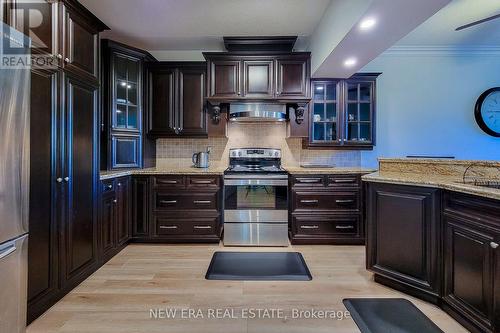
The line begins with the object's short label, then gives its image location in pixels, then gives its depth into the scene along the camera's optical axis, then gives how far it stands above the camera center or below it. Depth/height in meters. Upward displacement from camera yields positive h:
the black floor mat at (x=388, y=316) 1.69 -1.04
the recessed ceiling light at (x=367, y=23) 2.01 +1.10
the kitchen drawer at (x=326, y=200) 3.21 -0.42
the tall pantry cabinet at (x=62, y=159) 1.77 +0.05
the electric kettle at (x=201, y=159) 3.56 +0.08
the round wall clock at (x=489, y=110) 3.73 +0.79
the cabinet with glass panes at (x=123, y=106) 3.03 +0.71
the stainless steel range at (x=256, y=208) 3.17 -0.52
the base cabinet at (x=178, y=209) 3.18 -0.53
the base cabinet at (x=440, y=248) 1.55 -0.58
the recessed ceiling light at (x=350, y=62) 2.78 +1.12
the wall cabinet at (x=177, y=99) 3.44 +0.87
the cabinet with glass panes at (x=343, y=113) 3.47 +0.70
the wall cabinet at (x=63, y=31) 1.64 +0.98
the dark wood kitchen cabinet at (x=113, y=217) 2.61 -0.55
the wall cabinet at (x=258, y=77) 3.32 +1.12
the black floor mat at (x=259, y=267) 2.39 -1.00
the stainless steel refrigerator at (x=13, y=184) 1.29 -0.10
